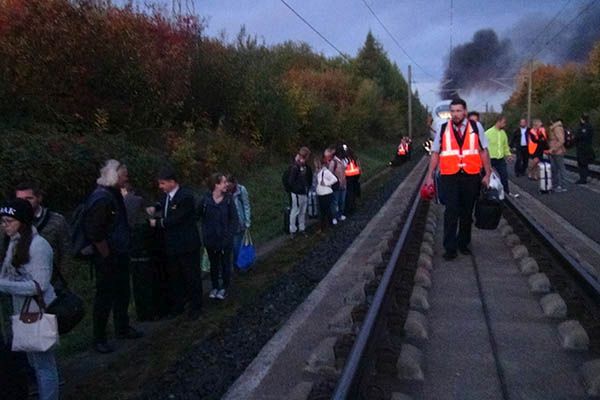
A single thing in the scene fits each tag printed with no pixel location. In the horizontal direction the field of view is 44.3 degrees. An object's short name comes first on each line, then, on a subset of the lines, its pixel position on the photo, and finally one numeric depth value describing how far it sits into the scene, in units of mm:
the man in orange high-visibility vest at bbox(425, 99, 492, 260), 9438
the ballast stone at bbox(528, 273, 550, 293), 8227
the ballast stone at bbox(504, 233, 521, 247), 11172
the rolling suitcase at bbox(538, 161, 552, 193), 19516
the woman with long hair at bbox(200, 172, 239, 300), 9477
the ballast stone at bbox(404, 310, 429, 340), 6727
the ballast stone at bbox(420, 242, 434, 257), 10673
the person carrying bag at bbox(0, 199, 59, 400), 5254
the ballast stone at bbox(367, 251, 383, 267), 10195
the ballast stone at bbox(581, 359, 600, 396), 5211
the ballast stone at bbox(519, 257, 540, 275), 9121
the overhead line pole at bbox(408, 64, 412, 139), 71388
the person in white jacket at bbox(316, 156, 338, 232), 15352
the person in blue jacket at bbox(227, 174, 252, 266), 11066
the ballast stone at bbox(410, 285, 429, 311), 7700
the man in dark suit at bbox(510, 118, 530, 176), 22797
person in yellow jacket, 16531
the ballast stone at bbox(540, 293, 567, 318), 7197
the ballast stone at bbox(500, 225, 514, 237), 12070
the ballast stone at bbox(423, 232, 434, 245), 11752
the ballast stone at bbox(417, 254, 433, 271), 9680
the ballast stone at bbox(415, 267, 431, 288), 8655
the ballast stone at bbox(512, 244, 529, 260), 10070
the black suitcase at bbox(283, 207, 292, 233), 15977
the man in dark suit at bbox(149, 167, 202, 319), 8391
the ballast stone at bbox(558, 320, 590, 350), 6258
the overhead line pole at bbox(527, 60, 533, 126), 51438
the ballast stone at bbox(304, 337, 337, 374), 6023
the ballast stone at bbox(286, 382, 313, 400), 5375
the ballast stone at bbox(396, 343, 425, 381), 5719
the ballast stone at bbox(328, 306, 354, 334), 7141
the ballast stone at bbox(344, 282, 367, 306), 8133
